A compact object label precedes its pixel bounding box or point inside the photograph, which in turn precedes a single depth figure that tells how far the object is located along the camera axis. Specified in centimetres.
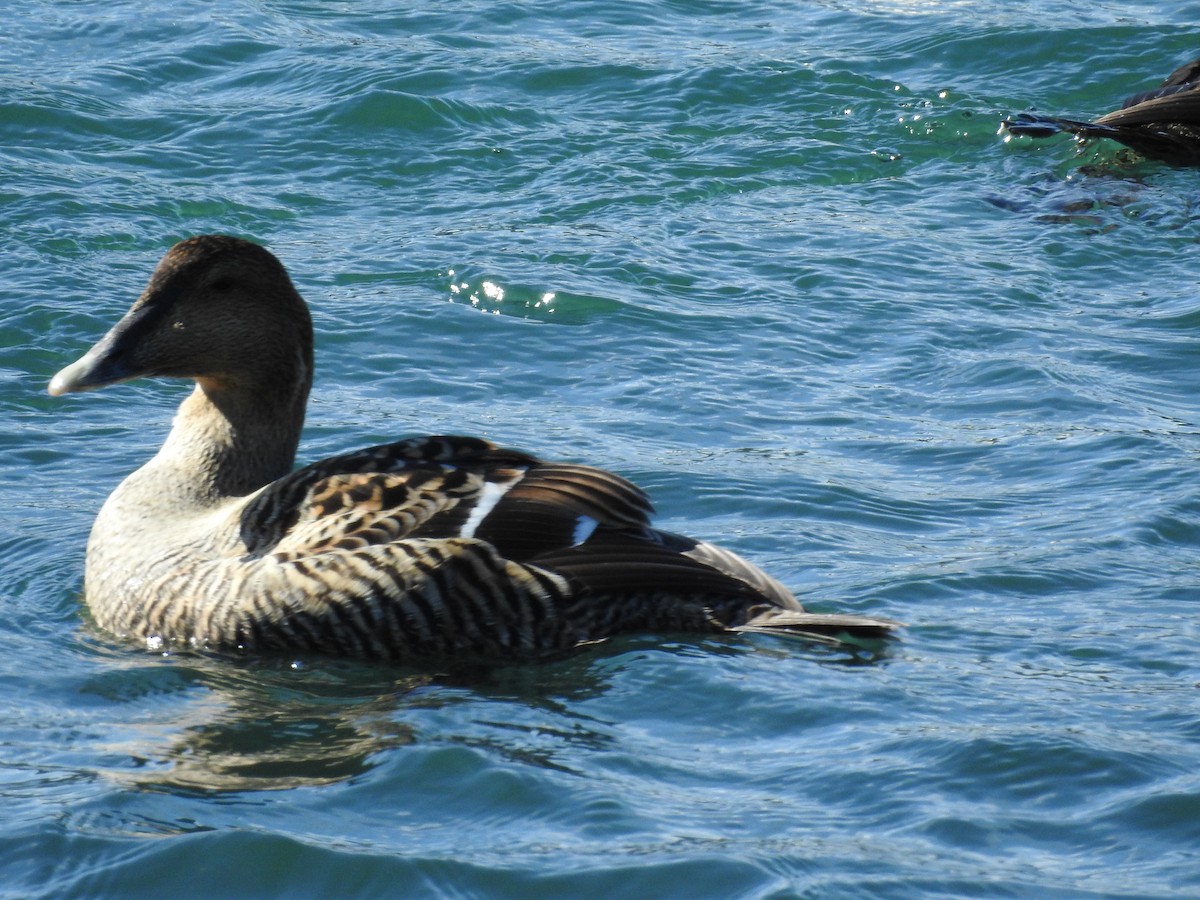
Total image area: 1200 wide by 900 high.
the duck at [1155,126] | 2219
